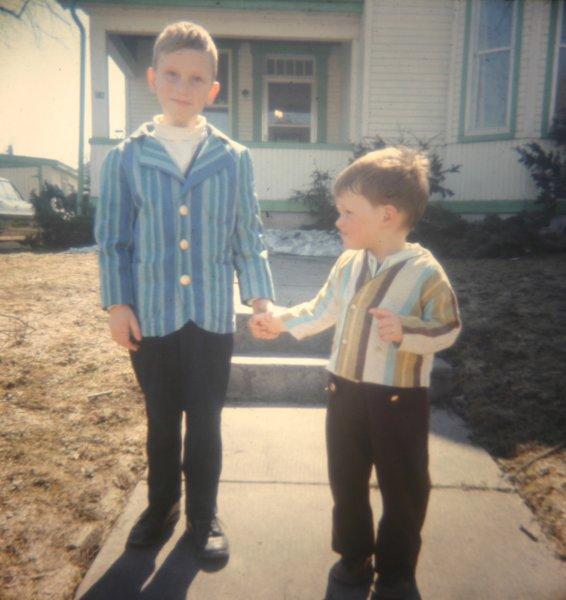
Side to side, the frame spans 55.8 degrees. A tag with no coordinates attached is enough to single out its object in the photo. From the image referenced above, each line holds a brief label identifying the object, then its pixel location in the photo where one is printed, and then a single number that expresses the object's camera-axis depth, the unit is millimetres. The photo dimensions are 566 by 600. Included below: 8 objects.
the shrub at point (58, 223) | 9484
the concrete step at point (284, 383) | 3531
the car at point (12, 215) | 14016
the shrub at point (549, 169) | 8398
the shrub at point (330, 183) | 9258
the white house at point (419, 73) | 9148
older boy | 1877
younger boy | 1655
